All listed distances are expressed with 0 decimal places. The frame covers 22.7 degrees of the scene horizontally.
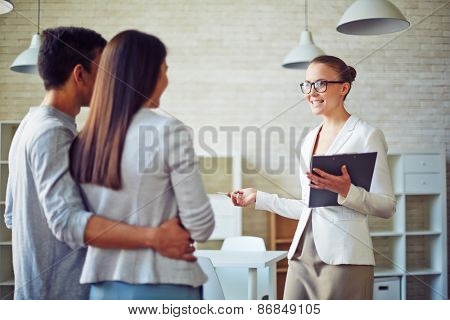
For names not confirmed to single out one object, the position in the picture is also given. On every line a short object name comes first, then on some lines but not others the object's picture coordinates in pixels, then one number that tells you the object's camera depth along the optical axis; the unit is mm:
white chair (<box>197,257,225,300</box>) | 4647
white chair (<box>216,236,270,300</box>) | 4957
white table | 4901
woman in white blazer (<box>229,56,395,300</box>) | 4646
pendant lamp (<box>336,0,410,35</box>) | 4890
